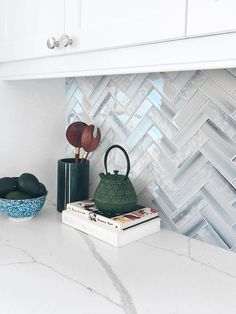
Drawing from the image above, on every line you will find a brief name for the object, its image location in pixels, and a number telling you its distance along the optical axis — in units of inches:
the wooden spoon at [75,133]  59.2
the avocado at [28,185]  53.1
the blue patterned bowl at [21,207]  51.6
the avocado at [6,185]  53.2
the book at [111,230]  44.6
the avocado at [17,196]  52.4
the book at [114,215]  45.3
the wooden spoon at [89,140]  56.8
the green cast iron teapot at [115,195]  48.0
